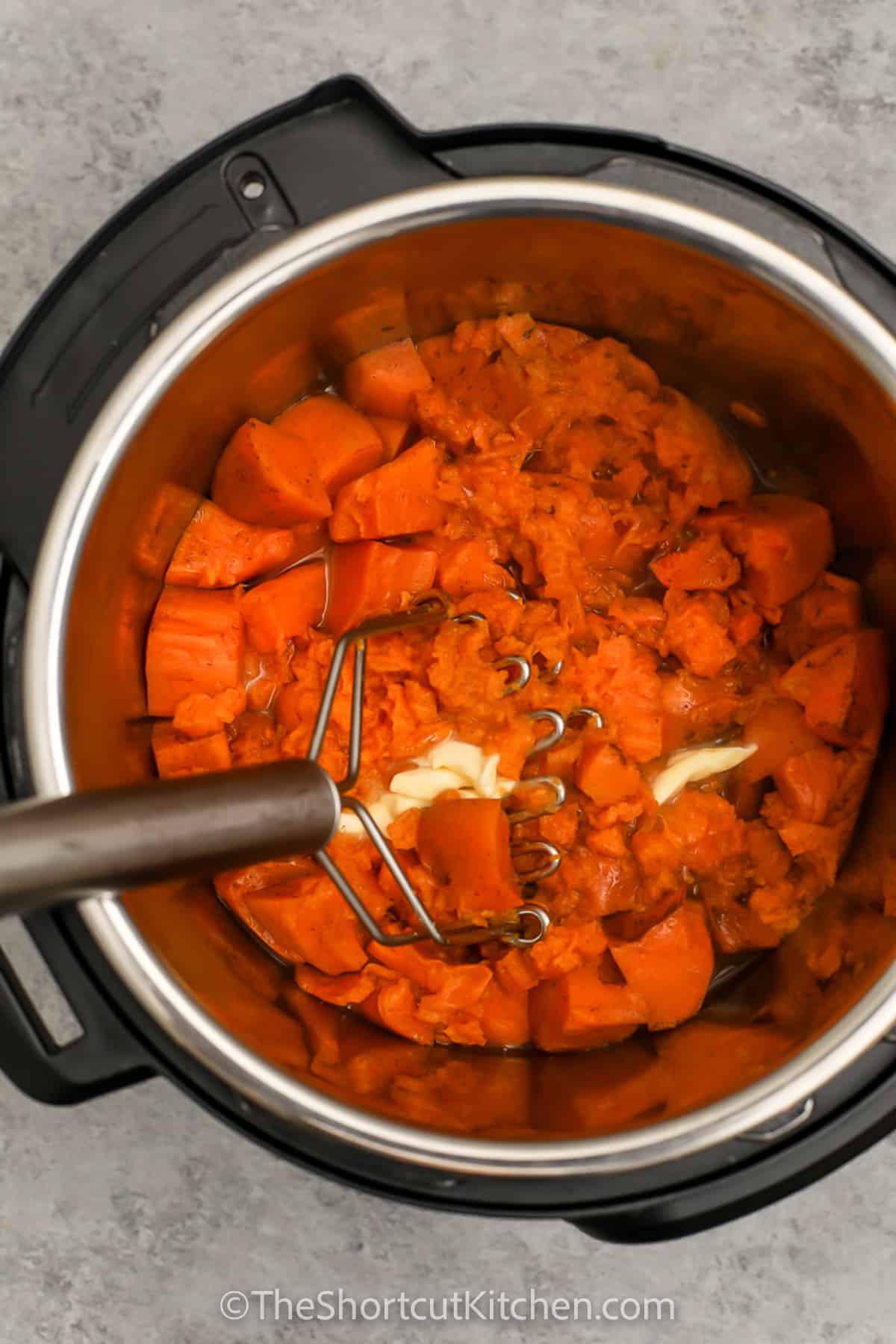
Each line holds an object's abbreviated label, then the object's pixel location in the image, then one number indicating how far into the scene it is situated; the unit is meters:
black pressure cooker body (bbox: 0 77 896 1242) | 0.68
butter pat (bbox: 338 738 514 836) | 0.73
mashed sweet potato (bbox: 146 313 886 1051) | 0.73
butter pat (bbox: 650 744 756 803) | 0.75
